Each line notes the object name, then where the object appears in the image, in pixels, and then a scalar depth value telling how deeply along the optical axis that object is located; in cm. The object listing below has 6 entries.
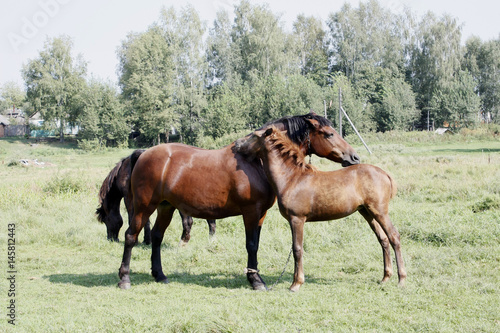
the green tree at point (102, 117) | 5276
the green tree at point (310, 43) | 6456
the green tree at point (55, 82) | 5475
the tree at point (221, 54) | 5653
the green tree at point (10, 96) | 9981
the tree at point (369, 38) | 5900
